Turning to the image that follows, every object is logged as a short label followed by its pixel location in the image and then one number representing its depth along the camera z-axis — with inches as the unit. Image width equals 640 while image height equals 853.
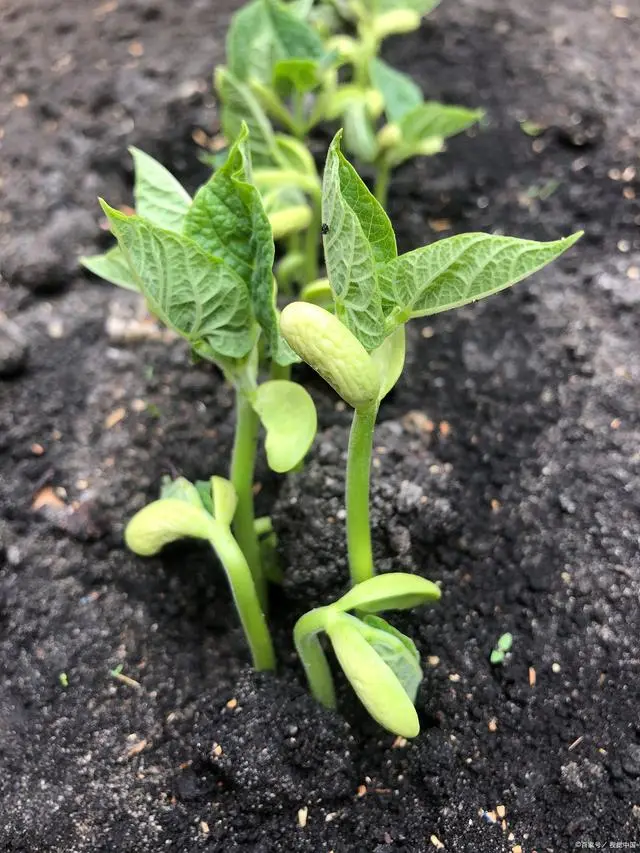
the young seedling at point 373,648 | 4.9
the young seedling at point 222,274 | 4.9
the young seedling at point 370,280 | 4.3
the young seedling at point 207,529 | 5.8
